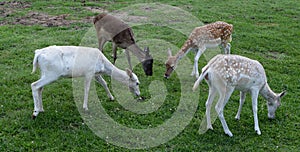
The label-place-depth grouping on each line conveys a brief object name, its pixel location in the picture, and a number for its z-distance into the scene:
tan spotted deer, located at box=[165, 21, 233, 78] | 9.93
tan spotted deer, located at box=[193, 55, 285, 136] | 7.05
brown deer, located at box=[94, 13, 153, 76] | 10.29
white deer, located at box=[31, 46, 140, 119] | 7.16
